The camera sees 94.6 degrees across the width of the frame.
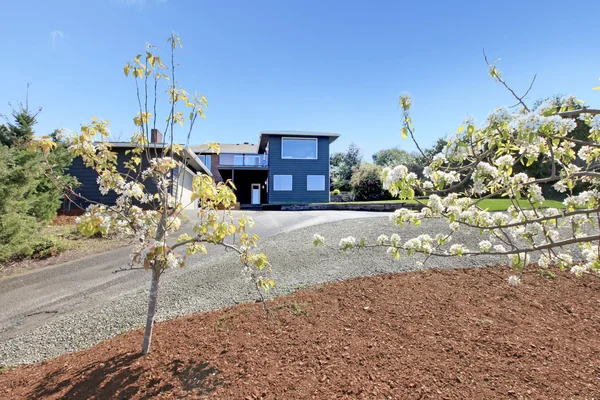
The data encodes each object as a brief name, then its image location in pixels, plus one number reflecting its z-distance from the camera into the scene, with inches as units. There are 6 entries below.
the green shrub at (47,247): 291.4
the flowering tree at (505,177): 62.7
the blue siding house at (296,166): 813.2
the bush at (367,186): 895.1
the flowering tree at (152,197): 97.1
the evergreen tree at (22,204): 264.5
